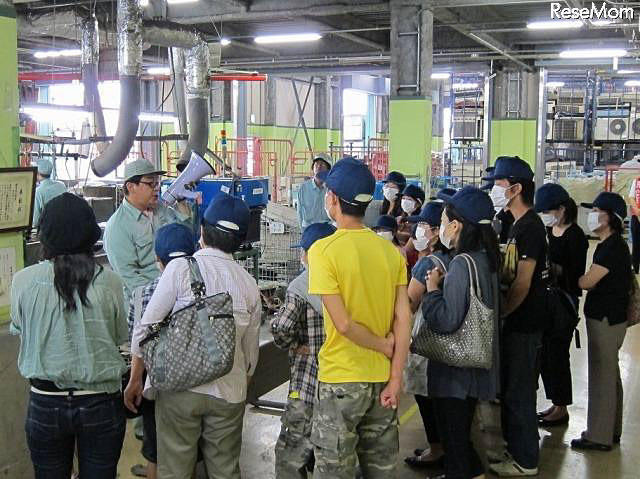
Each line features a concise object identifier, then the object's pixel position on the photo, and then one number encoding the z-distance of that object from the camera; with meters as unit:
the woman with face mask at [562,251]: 4.78
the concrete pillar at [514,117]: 16.88
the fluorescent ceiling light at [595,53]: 13.39
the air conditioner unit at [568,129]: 20.30
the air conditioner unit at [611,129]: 19.64
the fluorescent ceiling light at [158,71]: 13.80
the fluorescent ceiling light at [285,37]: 12.52
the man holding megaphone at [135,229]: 4.29
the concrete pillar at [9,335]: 3.71
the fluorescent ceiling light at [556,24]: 11.90
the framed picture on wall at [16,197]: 3.84
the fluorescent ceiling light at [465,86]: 24.70
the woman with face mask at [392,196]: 7.37
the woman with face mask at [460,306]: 3.42
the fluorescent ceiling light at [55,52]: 12.93
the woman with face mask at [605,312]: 4.48
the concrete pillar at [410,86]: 10.54
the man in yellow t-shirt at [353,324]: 2.79
